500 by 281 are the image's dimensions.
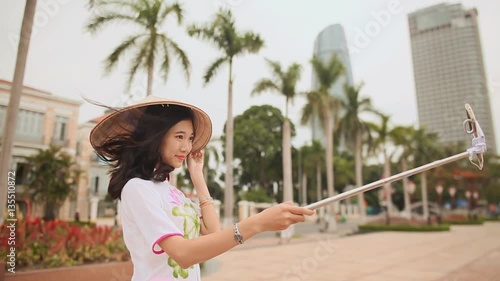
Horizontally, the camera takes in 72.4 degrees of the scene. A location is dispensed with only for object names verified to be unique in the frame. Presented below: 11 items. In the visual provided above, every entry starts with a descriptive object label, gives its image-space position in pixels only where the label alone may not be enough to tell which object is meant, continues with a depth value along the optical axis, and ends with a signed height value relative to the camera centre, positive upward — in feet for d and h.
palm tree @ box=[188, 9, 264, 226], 43.47 +20.26
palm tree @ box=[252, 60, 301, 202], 46.65 +16.65
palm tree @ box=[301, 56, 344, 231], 54.90 +16.85
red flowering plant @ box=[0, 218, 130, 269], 15.87 -1.89
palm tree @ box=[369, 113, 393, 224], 75.63 +16.10
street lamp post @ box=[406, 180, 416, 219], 75.96 +4.25
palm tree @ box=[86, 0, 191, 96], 33.19 +16.26
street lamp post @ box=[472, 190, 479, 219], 113.39 +2.31
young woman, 3.17 +0.10
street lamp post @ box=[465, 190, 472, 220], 101.88 +3.44
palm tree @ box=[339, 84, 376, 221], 69.87 +17.68
